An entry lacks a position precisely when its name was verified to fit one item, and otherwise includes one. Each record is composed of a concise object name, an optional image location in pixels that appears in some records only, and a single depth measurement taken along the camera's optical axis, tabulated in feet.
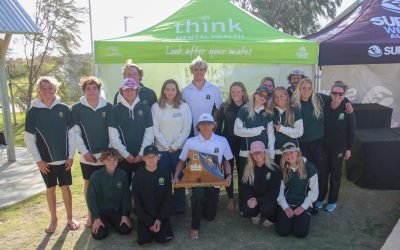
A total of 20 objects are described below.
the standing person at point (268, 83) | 14.68
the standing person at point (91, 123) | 12.68
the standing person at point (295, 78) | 14.90
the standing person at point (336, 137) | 14.29
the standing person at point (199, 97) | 14.46
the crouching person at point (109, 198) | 12.58
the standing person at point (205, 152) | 12.82
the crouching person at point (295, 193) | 12.67
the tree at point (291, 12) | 65.72
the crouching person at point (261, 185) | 13.11
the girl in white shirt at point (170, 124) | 13.48
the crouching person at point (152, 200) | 12.23
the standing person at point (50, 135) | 12.21
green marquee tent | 15.90
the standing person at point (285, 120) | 13.33
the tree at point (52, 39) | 41.32
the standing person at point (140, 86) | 13.80
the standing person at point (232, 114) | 14.02
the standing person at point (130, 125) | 12.76
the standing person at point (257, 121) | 13.37
